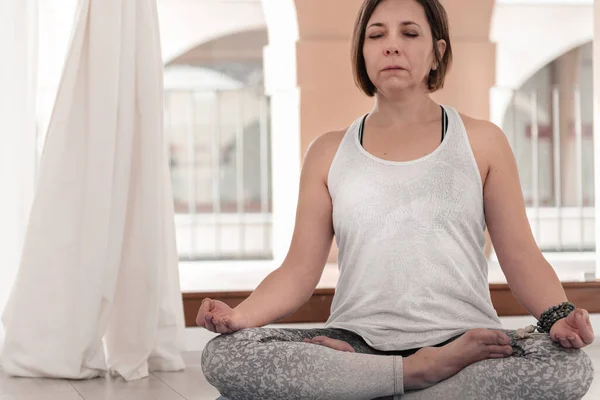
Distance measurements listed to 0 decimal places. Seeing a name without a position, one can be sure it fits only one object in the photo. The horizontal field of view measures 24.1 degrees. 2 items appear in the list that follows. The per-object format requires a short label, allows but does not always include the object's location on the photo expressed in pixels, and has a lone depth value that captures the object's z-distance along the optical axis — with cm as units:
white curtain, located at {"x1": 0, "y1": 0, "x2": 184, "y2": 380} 333
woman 245
